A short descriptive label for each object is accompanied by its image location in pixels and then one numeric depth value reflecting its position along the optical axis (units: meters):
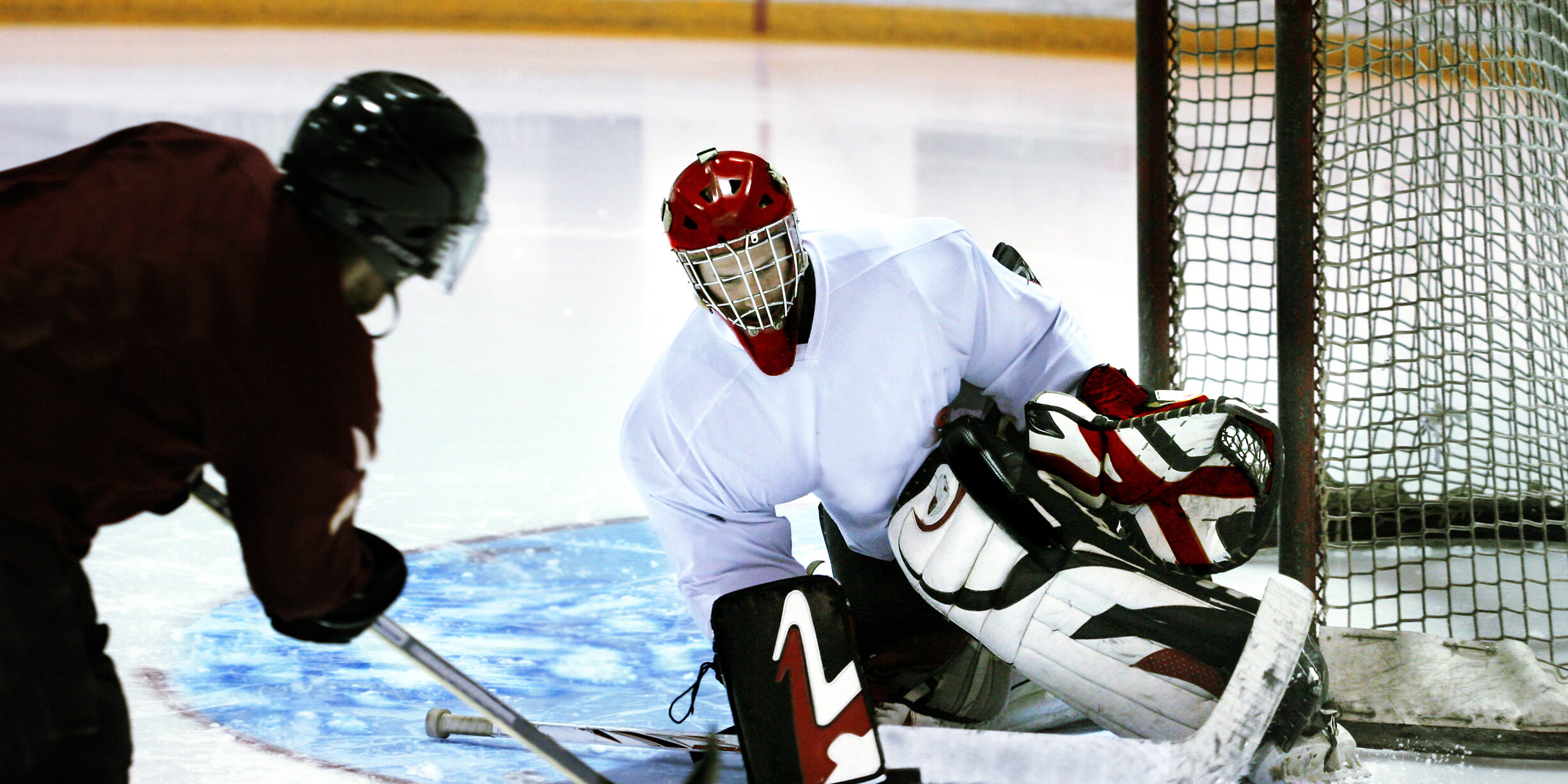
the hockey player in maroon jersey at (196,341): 12.09
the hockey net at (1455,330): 13.24
